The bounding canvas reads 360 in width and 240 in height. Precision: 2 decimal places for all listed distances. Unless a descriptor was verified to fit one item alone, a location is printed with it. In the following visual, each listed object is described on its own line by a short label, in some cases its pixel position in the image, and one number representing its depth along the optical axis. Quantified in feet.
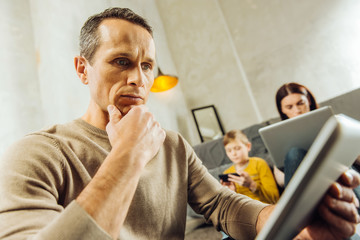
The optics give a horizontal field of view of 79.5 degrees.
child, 5.62
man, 1.34
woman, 6.86
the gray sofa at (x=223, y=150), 6.72
